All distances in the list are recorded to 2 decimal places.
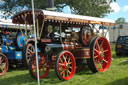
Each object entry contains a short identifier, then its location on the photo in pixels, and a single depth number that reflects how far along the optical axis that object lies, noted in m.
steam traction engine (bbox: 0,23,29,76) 7.90
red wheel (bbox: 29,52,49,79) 5.76
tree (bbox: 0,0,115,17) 18.42
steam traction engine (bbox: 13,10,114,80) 5.61
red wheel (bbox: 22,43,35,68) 8.10
